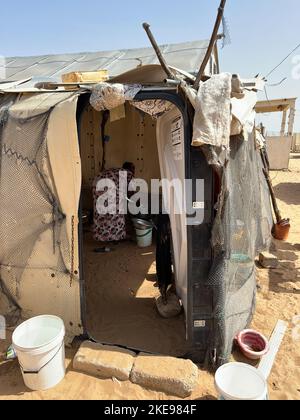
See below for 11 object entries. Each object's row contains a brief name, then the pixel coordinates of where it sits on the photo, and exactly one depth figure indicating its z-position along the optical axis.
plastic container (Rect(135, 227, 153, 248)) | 6.61
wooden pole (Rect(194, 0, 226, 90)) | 2.51
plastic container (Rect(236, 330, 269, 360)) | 3.23
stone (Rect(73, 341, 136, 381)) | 3.02
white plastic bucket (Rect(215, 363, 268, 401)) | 2.39
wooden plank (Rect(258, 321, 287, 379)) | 3.17
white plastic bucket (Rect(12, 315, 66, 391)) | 2.75
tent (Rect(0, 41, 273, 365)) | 2.91
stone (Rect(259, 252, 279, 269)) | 5.58
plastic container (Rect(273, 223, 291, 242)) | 7.07
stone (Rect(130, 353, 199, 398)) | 2.83
